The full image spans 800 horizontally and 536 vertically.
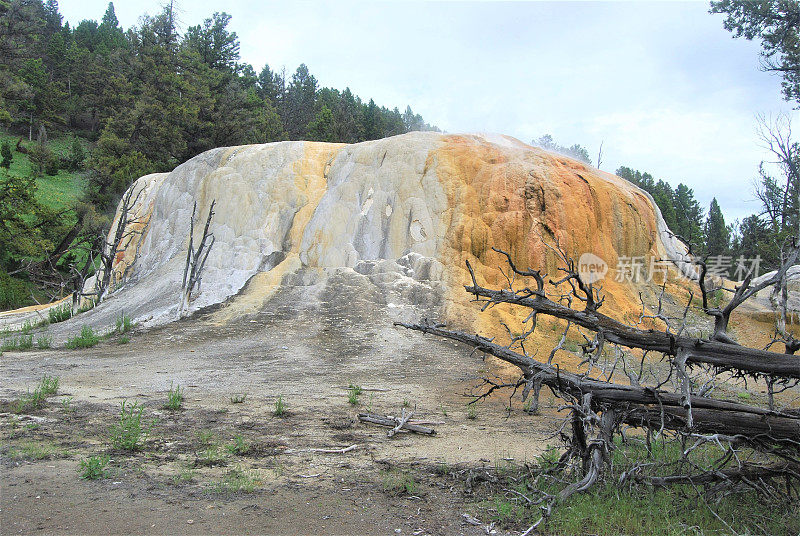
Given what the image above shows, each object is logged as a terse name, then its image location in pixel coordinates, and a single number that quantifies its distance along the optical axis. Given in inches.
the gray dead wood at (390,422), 281.4
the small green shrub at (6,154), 1311.5
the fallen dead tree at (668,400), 170.6
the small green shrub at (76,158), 1453.0
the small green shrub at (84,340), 504.5
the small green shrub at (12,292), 865.5
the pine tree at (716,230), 1330.0
